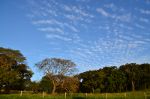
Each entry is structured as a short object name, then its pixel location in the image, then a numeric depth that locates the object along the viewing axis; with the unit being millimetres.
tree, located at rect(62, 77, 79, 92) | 34792
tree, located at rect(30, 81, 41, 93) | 47219
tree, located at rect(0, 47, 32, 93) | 29318
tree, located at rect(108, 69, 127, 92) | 50864
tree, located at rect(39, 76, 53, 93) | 48517
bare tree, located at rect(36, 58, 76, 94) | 34887
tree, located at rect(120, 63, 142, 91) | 50769
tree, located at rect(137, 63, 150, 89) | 49853
